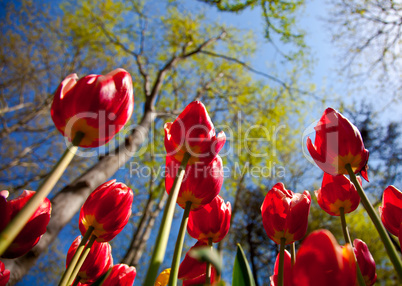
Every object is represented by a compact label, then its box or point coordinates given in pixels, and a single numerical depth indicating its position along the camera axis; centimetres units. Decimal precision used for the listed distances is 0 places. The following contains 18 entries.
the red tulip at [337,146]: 33
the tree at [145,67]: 527
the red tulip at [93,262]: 38
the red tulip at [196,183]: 33
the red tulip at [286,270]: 34
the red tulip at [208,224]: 38
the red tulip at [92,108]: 26
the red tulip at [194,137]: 31
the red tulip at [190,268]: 35
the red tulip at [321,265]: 18
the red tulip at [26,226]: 29
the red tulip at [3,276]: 31
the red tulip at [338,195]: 39
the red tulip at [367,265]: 35
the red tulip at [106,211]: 34
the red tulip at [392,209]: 34
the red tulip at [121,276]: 36
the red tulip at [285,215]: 35
